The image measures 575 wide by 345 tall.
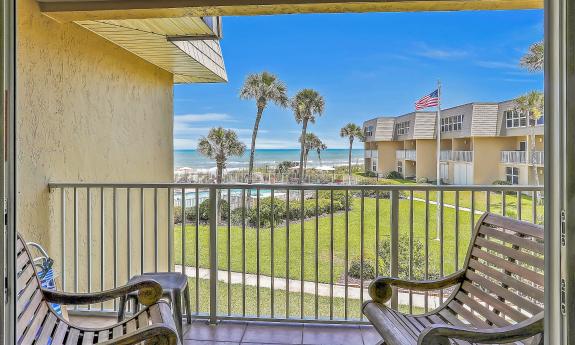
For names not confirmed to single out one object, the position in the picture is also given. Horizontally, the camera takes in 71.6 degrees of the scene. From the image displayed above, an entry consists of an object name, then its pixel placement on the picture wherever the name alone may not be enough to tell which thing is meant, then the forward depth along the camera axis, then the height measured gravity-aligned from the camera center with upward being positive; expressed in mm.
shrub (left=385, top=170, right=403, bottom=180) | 17750 -257
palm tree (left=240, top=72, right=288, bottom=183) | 18375 +3652
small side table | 2445 -746
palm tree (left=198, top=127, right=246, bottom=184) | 17844 +1037
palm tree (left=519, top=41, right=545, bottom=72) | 10953 +3326
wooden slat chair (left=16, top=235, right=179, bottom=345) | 1781 -666
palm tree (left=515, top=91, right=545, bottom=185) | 12180 +2133
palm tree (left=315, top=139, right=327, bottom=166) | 20500 +1169
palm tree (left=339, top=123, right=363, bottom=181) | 22066 +2134
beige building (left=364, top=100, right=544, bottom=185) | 15969 +937
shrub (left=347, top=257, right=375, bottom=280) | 11672 -3043
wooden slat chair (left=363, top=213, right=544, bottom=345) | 1538 -628
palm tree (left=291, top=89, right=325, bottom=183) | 19531 +3175
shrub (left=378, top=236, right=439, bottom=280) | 9007 -2231
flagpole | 15448 +976
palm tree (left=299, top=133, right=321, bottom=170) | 20664 +1431
